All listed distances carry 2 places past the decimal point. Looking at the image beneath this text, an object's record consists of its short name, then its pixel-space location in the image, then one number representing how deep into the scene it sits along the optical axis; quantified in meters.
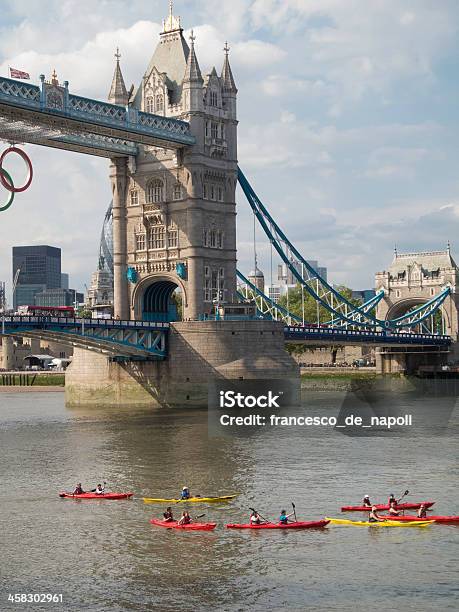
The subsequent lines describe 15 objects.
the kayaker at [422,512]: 46.47
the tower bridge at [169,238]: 101.81
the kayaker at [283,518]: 45.34
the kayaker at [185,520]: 45.69
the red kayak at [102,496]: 52.56
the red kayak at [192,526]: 45.44
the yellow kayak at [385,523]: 45.72
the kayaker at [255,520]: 45.59
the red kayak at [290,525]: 45.19
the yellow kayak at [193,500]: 50.94
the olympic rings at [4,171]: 97.81
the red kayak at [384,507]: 47.78
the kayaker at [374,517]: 45.97
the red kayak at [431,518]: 45.88
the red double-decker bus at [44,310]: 103.06
